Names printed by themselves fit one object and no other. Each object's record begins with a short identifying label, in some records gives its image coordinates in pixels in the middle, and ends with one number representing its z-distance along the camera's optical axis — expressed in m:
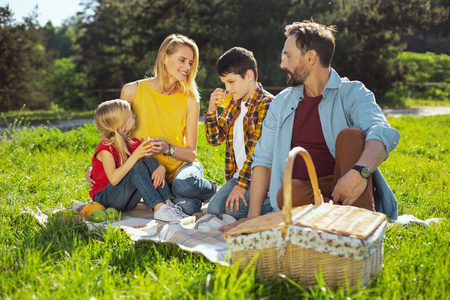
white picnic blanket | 2.82
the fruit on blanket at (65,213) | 3.43
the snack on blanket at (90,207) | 3.72
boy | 3.60
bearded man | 3.01
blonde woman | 4.07
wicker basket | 2.06
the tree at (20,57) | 22.31
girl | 3.75
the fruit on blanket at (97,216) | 3.53
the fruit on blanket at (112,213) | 3.63
